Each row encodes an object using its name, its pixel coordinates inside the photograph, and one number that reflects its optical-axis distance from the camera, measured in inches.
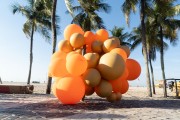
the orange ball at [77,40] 268.1
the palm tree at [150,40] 584.9
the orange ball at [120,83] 271.1
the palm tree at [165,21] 474.9
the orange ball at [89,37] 283.5
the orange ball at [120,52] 262.8
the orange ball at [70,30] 285.1
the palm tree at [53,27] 431.3
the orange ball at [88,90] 270.1
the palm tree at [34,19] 656.1
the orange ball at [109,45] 268.7
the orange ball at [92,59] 255.5
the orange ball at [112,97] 270.6
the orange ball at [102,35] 291.6
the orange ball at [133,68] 293.4
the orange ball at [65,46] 277.7
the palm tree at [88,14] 590.9
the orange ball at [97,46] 272.5
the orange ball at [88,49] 290.3
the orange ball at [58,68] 257.0
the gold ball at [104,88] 255.8
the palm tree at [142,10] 456.0
